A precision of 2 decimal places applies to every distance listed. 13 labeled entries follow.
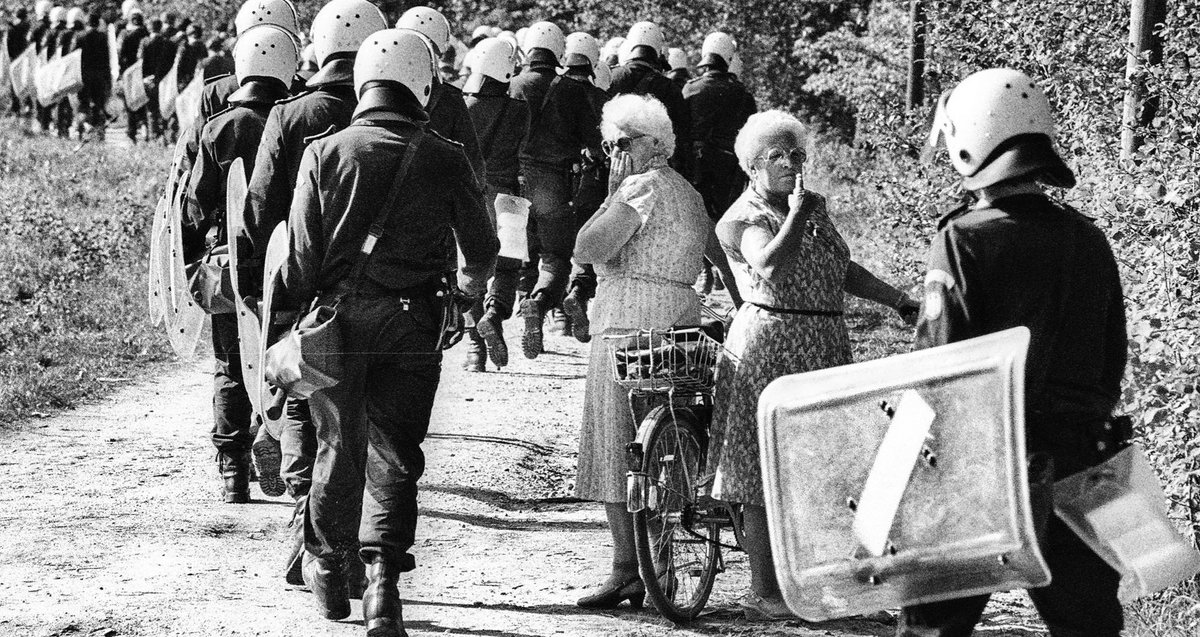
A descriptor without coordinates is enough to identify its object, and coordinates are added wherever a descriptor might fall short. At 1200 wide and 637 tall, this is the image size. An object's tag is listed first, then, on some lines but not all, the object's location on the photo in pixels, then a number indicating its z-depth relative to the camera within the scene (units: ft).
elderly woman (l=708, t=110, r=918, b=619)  40.11
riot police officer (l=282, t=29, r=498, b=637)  38.58
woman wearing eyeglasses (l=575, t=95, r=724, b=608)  42.52
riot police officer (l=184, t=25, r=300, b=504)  48.32
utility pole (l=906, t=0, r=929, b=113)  100.37
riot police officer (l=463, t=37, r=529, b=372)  78.89
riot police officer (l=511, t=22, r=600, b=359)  80.18
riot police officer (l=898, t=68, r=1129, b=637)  27.89
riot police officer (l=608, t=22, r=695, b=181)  92.48
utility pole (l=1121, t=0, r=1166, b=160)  52.39
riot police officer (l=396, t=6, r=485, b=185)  63.21
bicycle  40.45
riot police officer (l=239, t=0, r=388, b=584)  43.75
